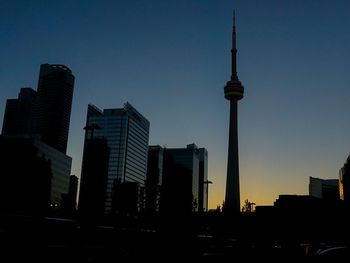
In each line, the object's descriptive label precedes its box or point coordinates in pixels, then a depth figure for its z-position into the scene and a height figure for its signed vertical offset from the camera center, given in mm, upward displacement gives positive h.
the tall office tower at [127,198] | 107500 +9503
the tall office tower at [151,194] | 104375 +9883
